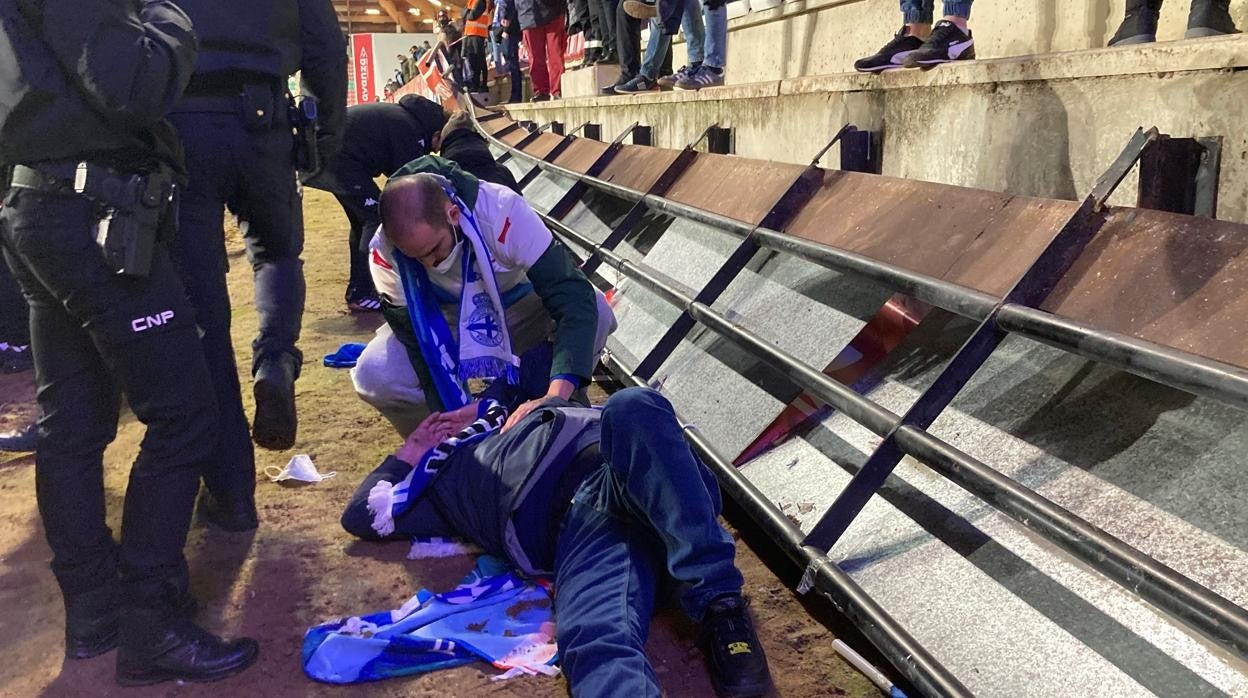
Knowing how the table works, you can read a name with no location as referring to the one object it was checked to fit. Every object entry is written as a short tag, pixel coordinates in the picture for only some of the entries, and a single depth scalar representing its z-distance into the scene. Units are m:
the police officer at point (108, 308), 2.00
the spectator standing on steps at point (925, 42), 3.48
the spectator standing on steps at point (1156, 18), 2.60
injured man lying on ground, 2.07
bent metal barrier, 1.69
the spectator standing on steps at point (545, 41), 11.05
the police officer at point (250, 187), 2.74
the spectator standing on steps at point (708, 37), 6.13
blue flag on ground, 2.21
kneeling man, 3.03
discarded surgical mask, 3.40
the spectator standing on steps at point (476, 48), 14.67
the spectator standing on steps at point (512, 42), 12.71
